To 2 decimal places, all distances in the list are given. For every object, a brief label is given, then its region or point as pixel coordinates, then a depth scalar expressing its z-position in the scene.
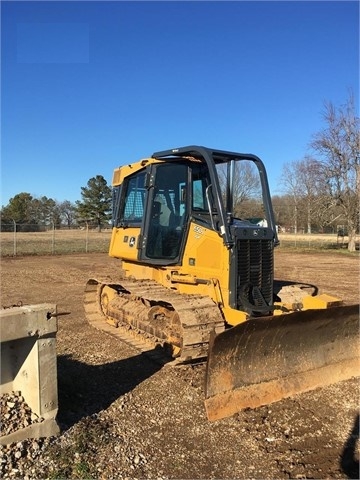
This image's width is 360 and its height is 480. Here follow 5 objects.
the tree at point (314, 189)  30.32
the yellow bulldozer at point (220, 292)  4.97
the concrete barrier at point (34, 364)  3.83
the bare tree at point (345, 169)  29.09
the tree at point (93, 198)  60.84
